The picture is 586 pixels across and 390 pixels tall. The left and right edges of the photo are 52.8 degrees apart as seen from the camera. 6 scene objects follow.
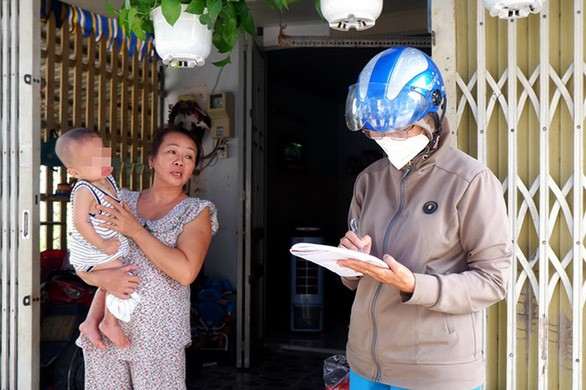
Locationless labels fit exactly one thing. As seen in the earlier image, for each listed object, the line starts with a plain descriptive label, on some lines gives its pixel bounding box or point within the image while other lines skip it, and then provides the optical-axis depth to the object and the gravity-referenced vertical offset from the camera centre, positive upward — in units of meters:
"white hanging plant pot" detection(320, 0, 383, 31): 1.85 +0.59
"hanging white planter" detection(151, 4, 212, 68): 1.99 +0.55
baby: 2.04 -0.11
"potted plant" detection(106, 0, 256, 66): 1.90 +0.62
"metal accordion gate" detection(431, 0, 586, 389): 2.19 +0.16
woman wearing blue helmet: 1.39 -0.11
